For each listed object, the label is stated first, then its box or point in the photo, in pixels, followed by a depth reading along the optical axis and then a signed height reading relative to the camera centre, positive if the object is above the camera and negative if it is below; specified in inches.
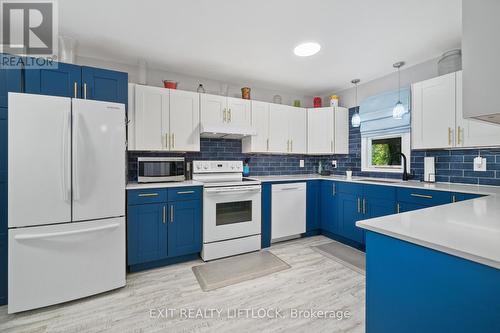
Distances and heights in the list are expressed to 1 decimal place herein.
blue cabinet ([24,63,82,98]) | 81.4 +32.1
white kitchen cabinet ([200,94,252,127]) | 125.0 +31.9
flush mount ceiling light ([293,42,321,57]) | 100.3 +54.1
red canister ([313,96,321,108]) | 165.3 +46.9
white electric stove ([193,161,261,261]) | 108.9 -24.9
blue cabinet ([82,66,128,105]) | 89.5 +33.7
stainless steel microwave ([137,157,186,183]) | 108.3 -1.7
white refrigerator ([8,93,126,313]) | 70.6 -11.3
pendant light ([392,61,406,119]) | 106.6 +26.4
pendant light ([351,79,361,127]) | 138.1 +28.2
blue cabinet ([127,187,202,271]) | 96.3 -27.8
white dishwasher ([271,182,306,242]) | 129.5 -26.7
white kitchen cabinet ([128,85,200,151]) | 109.1 +23.6
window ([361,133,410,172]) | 130.2 +8.6
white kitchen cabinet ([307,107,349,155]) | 153.9 +24.2
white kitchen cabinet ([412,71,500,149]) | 90.8 +20.3
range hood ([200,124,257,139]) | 116.8 +18.8
